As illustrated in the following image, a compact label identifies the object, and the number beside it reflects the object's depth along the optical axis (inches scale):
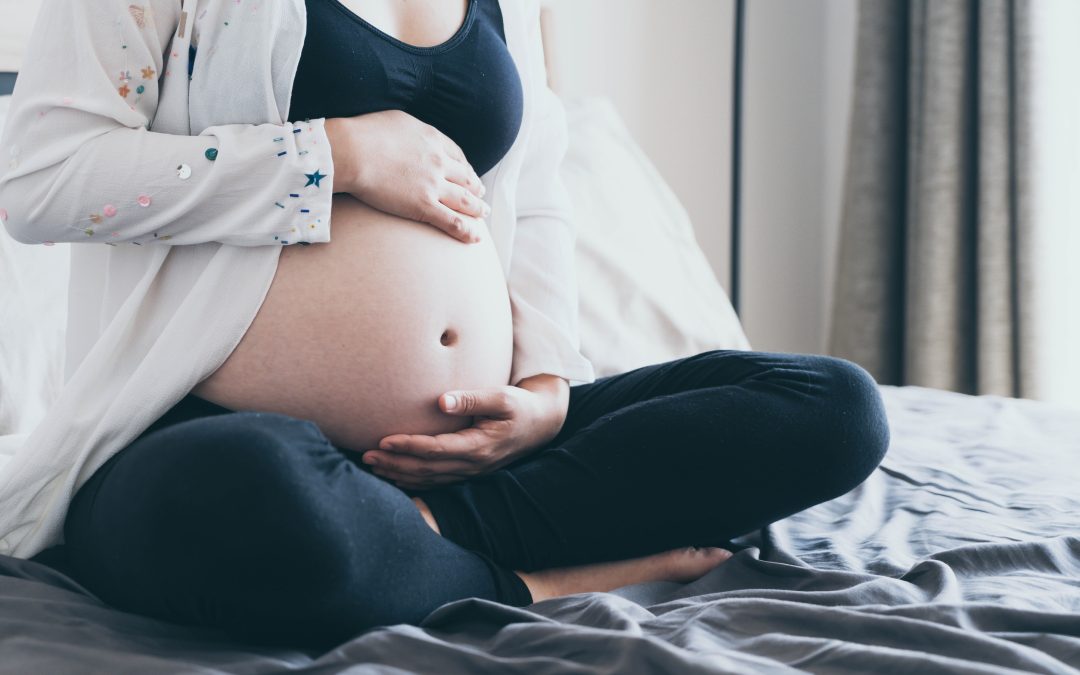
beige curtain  83.6
